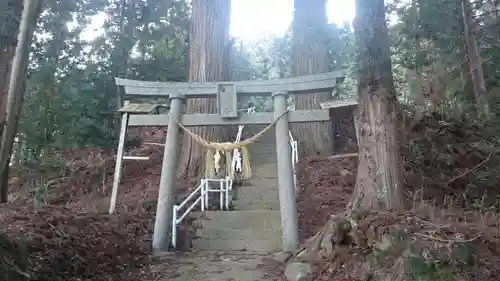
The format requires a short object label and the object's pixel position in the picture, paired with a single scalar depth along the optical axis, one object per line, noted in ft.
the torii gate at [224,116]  22.93
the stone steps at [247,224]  23.38
